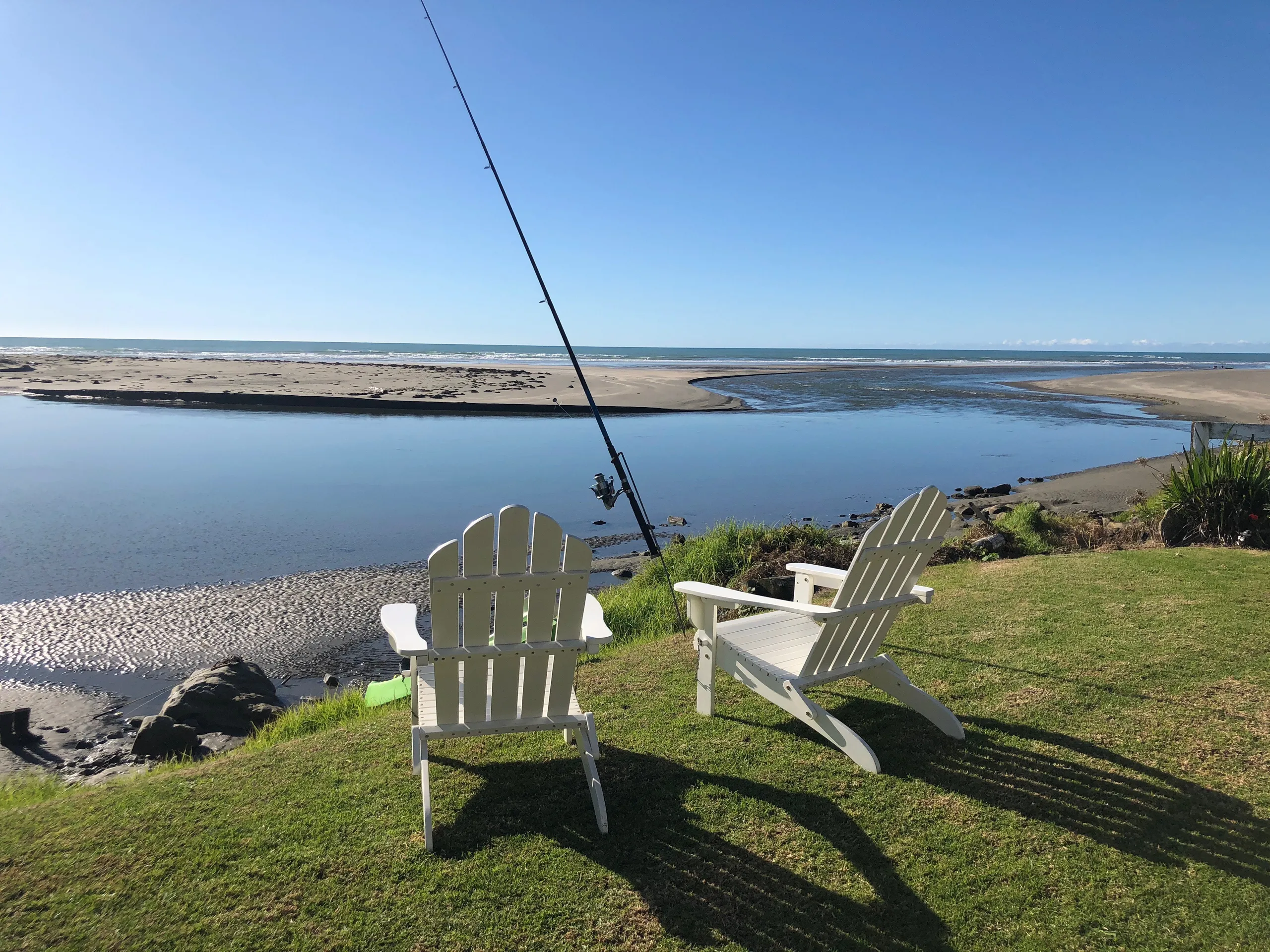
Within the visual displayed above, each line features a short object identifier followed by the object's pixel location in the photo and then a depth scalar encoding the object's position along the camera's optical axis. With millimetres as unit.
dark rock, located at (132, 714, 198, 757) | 5031
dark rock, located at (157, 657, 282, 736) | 5395
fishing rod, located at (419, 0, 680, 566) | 5105
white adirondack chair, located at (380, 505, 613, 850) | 3191
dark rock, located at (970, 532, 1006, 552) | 8438
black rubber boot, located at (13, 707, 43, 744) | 5266
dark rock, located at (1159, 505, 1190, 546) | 8266
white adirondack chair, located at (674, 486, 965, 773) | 3789
